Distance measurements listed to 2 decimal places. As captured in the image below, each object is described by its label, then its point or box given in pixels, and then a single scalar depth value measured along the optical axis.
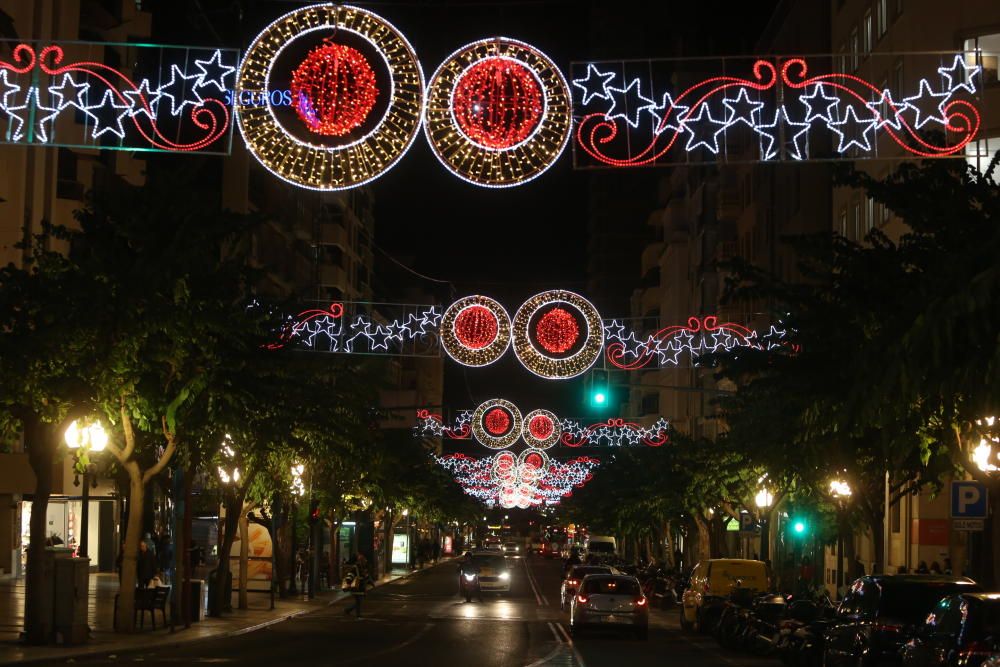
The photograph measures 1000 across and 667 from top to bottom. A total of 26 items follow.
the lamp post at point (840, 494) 42.41
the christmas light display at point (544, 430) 80.44
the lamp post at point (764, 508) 54.94
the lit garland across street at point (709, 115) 21.17
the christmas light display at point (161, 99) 20.80
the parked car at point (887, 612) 21.09
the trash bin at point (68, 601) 28.64
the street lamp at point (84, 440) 30.39
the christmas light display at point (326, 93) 18.38
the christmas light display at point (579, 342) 39.62
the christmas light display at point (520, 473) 121.94
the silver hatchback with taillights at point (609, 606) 36.38
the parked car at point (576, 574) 48.81
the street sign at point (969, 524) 27.28
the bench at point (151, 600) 33.91
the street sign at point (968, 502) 26.72
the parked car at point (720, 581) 39.28
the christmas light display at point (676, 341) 49.38
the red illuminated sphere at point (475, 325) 39.00
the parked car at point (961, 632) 16.84
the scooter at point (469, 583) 56.88
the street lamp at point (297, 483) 49.62
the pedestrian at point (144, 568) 38.50
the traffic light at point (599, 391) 44.97
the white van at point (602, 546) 85.31
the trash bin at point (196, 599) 38.22
